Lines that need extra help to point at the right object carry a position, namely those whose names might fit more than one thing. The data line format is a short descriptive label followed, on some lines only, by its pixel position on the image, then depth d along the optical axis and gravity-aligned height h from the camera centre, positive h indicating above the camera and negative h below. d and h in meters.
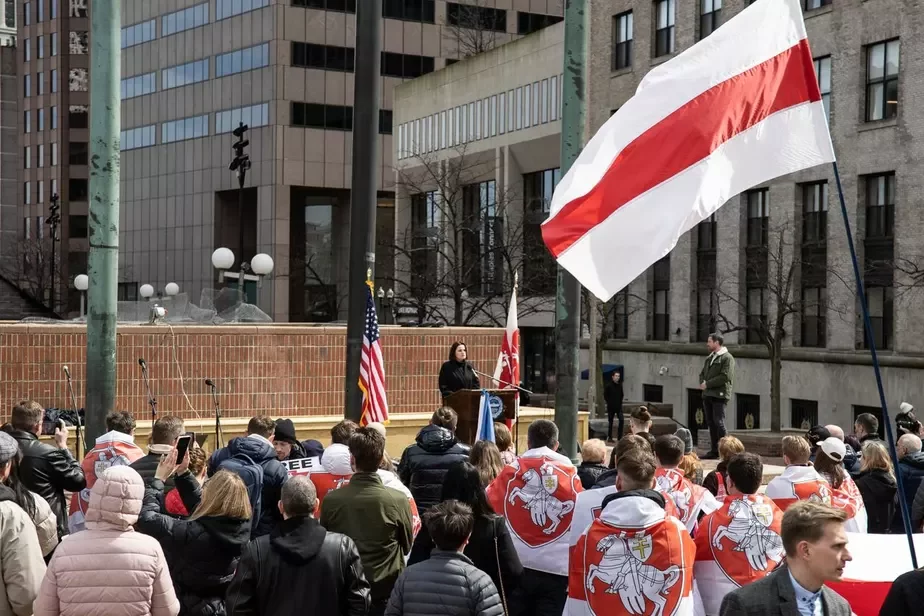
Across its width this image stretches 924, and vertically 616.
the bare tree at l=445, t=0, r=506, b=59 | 68.56 +14.80
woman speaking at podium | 16.52 -1.20
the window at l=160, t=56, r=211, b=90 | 73.11 +12.64
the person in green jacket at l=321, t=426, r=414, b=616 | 7.29 -1.39
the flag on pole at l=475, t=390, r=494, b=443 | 12.24 -1.37
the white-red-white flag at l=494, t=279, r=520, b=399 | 16.50 -0.92
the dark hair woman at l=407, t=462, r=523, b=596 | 7.01 -1.48
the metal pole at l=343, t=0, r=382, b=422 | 11.59 +1.44
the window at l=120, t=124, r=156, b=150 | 79.00 +9.37
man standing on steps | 18.86 -1.51
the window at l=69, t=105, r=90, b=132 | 105.50 +14.14
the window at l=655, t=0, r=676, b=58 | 44.75 +9.60
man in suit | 4.59 -1.07
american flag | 12.53 -0.95
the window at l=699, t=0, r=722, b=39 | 42.19 +9.49
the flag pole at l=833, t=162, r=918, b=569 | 5.37 -0.54
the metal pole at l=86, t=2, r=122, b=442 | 9.75 +0.65
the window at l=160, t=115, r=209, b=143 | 74.25 +9.44
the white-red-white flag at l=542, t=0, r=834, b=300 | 7.23 +0.86
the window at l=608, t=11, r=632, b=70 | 46.97 +9.52
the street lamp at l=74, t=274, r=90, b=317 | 37.06 -0.07
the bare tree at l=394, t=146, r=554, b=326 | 46.31 +1.84
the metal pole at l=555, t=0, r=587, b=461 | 11.77 -0.05
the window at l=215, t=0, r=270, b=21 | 68.62 +15.74
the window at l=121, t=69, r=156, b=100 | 77.88 +12.62
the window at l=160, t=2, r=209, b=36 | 72.69 +15.93
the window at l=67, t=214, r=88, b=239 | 106.69 +4.78
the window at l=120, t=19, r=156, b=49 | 77.19 +15.88
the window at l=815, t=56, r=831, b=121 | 37.31 +6.52
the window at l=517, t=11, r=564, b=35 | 71.81 +15.63
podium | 15.96 -1.62
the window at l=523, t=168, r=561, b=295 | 47.81 +1.41
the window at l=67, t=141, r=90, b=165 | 105.50 +10.85
